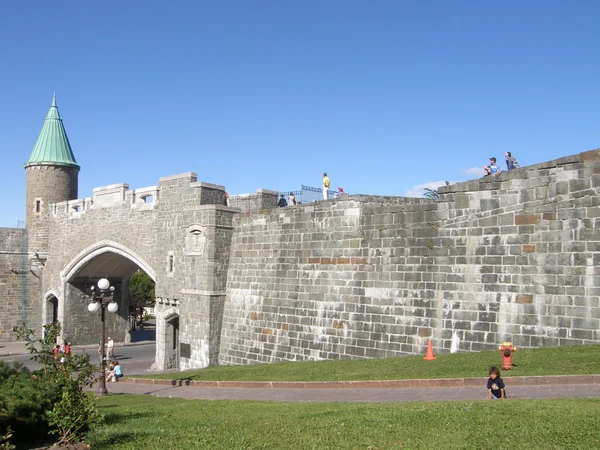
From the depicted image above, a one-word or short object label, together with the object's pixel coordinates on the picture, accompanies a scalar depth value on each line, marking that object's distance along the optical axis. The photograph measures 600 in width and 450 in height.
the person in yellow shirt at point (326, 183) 22.15
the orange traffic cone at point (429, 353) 14.19
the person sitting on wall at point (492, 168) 16.47
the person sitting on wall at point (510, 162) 16.08
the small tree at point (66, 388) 8.41
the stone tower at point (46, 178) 33.62
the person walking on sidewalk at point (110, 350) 25.55
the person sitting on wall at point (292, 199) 23.09
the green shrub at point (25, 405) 8.43
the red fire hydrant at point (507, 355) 11.42
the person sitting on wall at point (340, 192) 22.44
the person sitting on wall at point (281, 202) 24.62
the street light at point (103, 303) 16.22
